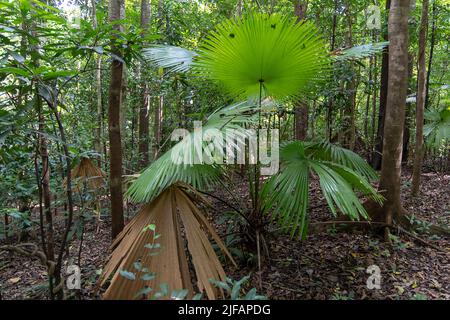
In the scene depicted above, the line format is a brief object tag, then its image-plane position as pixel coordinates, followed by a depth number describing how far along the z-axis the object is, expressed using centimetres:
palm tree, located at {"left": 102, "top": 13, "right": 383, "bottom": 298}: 195
